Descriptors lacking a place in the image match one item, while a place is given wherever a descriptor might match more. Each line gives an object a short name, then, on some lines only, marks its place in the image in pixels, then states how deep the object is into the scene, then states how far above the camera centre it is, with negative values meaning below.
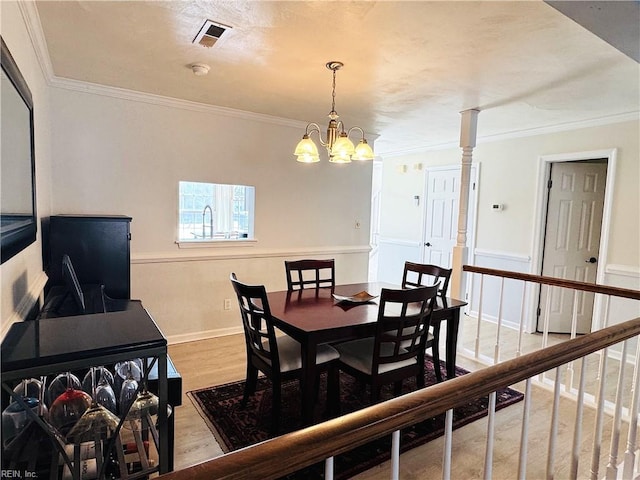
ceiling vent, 2.12 +1.02
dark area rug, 2.17 -1.40
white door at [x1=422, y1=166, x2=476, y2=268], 5.54 +0.07
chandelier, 2.60 +0.46
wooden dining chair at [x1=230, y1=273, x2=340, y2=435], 2.29 -0.94
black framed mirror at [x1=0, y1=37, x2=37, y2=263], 1.36 +0.15
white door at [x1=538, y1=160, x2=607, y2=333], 4.57 -0.11
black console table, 0.99 -0.41
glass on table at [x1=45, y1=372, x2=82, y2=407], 1.20 -0.58
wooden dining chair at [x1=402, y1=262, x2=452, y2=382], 2.89 -0.57
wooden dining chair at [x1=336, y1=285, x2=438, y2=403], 2.26 -0.89
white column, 3.77 +0.24
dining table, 2.23 -0.67
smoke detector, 2.73 +1.01
